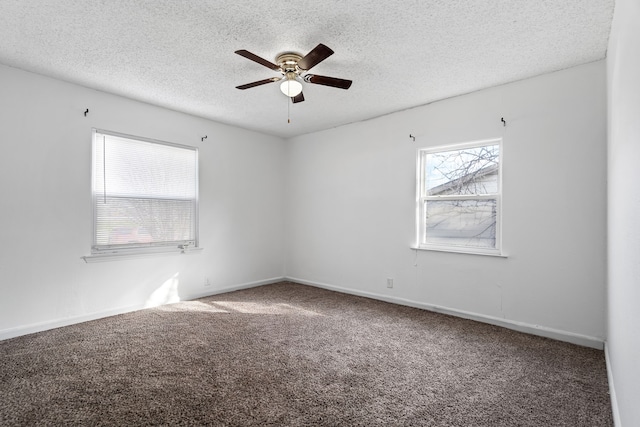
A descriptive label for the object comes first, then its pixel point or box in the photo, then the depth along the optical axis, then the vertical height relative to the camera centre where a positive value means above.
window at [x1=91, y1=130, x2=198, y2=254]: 3.69 +0.24
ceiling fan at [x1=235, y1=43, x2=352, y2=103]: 2.52 +1.15
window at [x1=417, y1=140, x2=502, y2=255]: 3.58 +0.20
